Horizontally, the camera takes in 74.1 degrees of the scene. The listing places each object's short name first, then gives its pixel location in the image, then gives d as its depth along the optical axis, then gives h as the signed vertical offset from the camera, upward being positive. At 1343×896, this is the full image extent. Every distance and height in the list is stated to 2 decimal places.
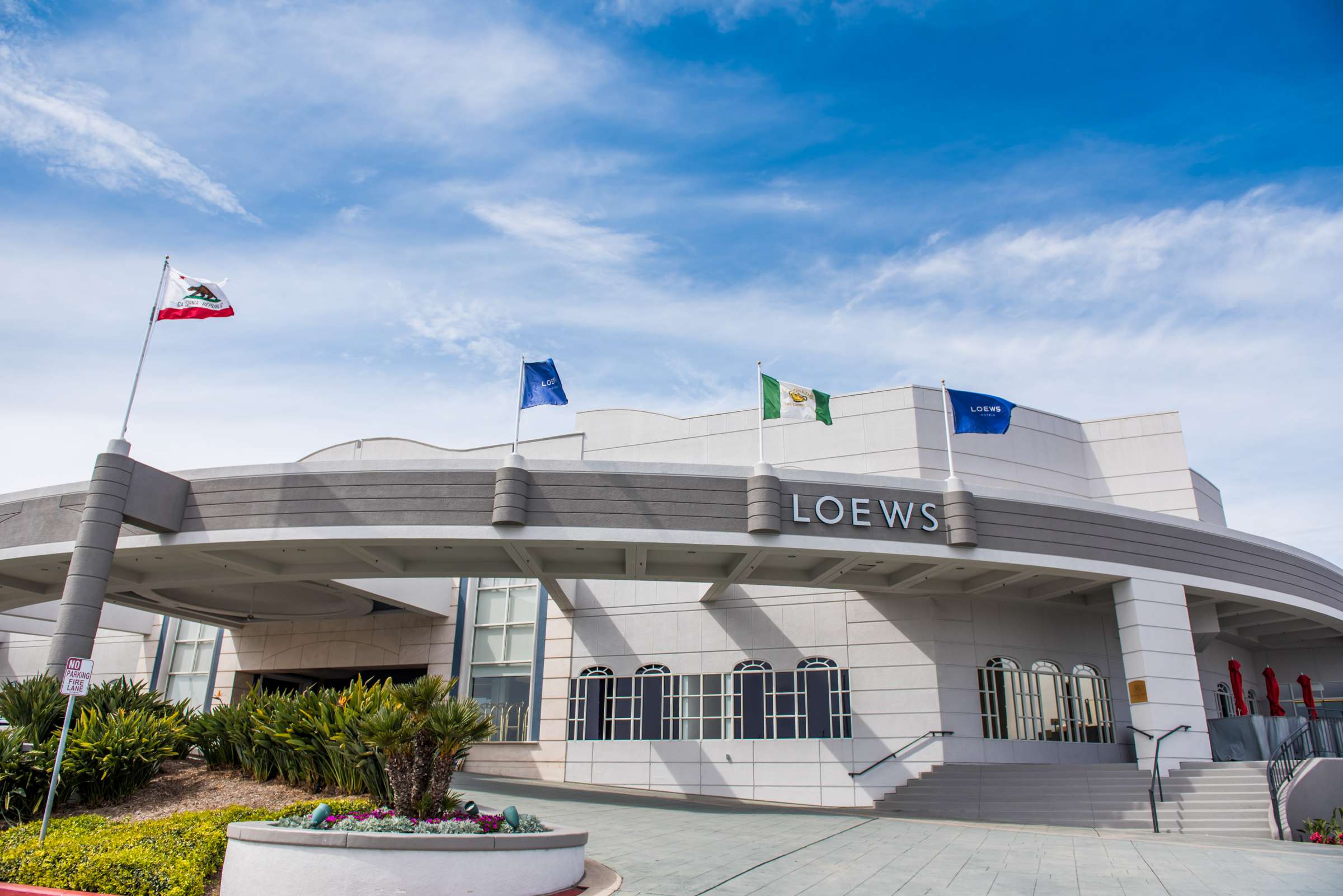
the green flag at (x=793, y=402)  20.08 +7.15
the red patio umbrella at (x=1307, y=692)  25.00 +1.33
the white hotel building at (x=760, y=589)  18.95 +3.64
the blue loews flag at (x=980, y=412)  21.05 +7.30
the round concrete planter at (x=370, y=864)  9.29 -1.41
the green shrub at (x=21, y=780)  13.61 -0.91
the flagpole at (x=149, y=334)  18.72 +8.15
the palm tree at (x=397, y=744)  10.91 -0.23
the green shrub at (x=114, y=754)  14.23 -0.52
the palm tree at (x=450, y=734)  11.17 -0.10
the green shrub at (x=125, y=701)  16.73 +0.36
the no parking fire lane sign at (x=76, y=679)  12.84 +0.56
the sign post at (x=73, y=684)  12.56 +0.50
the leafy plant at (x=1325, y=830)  15.88 -1.54
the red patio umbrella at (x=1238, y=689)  23.44 +1.26
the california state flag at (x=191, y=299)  19.52 +8.89
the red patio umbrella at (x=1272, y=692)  23.05 +1.19
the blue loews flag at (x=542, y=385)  19.97 +7.39
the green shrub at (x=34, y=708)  15.31 +0.18
